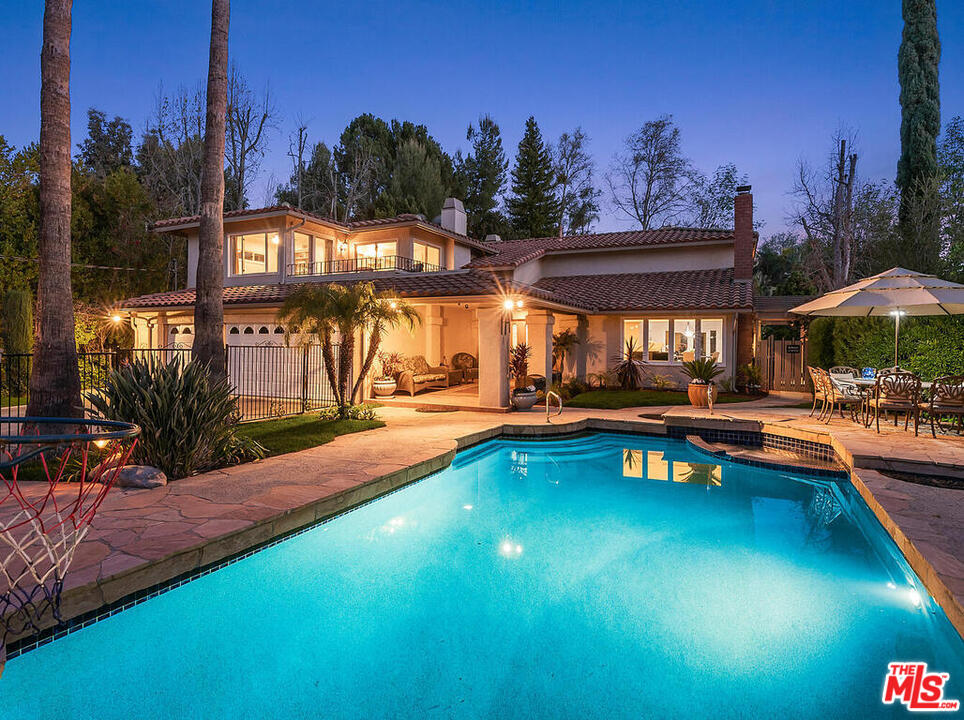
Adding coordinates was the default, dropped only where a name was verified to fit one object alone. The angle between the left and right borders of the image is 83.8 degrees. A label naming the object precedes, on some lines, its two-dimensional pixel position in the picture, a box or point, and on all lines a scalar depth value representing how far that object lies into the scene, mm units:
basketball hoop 3059
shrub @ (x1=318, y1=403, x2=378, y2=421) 11470
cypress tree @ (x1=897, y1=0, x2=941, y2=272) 22422
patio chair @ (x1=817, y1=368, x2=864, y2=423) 10156
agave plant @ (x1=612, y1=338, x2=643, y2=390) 16844
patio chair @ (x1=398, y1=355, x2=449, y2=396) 15492
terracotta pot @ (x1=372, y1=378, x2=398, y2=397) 15242
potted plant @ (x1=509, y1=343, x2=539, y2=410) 13742
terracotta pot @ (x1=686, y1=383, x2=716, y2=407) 13047
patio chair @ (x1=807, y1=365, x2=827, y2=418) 10523
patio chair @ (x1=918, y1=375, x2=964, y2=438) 8469
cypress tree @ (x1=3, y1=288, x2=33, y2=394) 16906
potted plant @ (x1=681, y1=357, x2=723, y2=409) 13091
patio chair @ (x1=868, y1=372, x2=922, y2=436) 8898
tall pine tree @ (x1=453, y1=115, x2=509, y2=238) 36000
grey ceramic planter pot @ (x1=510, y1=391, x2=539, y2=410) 13391
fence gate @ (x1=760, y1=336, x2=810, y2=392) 16781
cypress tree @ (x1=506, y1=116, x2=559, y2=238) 36031
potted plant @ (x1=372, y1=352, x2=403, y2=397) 15258
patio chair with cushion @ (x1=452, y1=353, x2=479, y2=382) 19188
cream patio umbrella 8664
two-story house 16031
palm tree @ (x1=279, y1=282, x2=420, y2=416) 10281
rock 6117
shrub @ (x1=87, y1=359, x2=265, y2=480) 6590
